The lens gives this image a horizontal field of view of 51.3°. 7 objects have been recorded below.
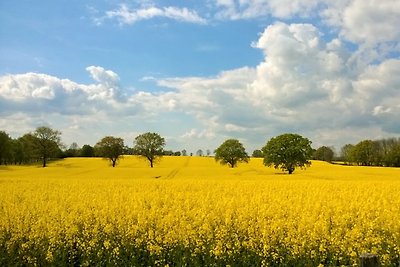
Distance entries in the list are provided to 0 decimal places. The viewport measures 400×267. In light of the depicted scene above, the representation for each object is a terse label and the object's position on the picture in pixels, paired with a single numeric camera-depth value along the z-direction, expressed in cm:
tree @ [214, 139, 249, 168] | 7319
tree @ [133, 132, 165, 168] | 7225
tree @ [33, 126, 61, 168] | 7425
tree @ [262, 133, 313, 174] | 5456
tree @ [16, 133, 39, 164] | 7444
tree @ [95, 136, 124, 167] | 7538
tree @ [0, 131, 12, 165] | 7412
